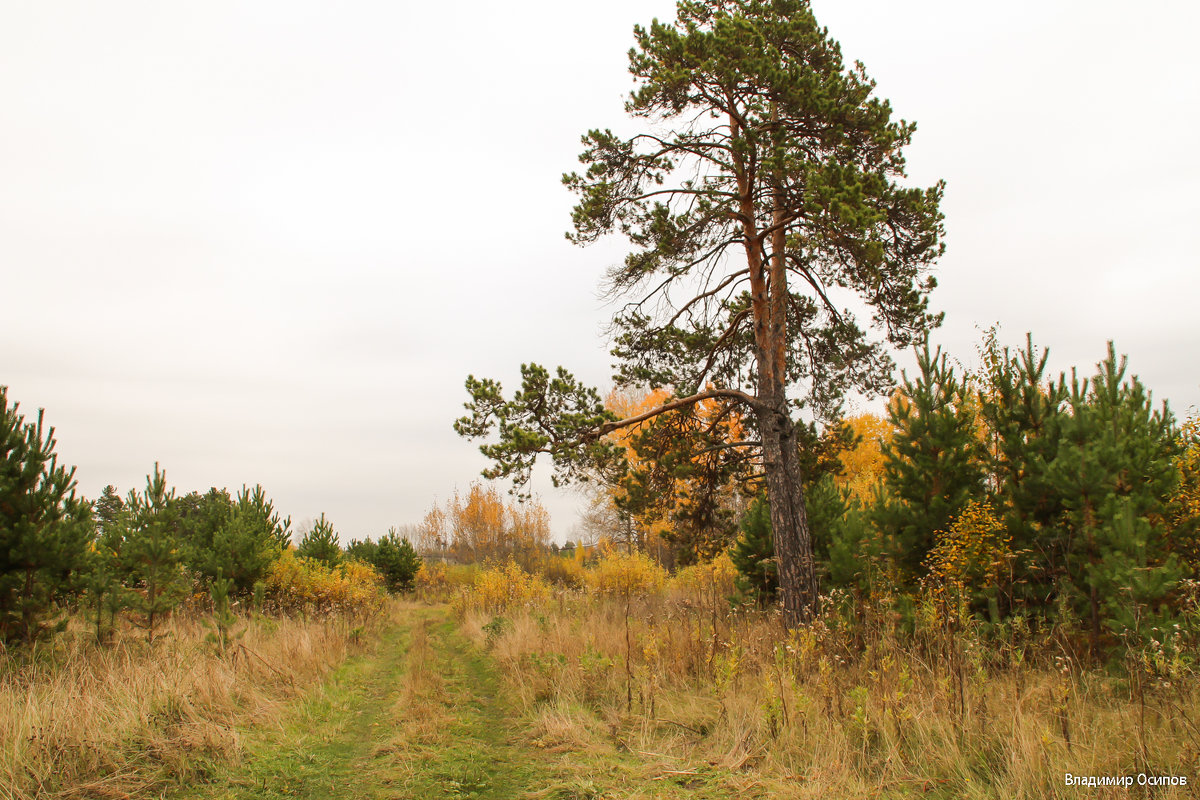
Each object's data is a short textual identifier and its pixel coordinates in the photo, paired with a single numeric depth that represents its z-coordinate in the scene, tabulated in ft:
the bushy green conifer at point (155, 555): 28.04
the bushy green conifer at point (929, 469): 26.45
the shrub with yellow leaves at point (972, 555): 22.41
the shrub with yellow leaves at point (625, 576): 55.57
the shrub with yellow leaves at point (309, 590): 49.01
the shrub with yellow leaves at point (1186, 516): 21.59
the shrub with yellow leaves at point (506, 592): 54.95
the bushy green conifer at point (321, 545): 66.45
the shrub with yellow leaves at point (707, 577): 50.39
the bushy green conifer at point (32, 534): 23.61
